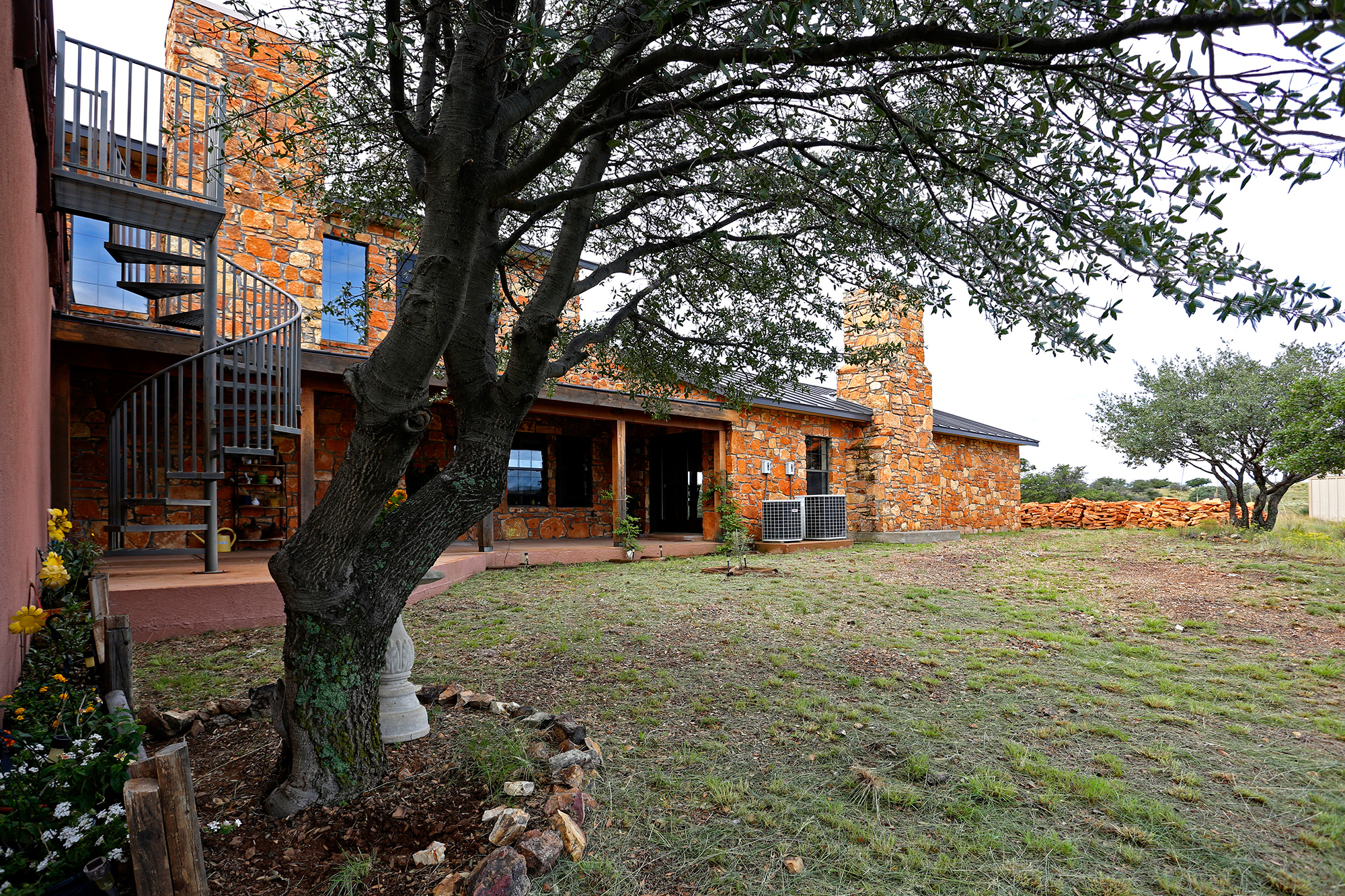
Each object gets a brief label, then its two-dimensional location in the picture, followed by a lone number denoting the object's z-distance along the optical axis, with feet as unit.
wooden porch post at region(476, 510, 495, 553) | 30.99
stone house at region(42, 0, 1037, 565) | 18.06
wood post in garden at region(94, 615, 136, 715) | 9.40
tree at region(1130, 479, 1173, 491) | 106.83
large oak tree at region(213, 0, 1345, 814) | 7.43
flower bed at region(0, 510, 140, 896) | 5.55
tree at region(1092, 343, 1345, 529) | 42.57
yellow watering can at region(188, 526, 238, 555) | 25.27
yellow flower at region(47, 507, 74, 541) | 11.99
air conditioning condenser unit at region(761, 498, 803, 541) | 39.99
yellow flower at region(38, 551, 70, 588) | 9.40
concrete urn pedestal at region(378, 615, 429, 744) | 10.17
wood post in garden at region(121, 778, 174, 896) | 5.40
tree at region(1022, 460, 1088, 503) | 80.48
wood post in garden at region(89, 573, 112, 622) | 11.31
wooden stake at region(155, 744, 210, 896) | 5.54
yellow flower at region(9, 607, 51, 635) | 7.73
